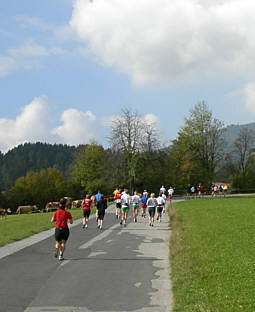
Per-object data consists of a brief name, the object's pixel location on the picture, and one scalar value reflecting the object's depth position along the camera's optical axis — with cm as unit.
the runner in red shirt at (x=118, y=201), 2895
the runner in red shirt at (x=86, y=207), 2297
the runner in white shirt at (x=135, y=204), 2646
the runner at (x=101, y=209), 2252
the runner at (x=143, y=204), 3072
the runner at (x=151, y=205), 2395
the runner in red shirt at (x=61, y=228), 1288
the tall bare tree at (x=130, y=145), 5991
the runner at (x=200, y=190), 5577
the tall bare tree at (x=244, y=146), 7625
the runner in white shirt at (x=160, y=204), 2672
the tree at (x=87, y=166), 8362
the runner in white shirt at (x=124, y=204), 2420
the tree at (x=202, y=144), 6306
